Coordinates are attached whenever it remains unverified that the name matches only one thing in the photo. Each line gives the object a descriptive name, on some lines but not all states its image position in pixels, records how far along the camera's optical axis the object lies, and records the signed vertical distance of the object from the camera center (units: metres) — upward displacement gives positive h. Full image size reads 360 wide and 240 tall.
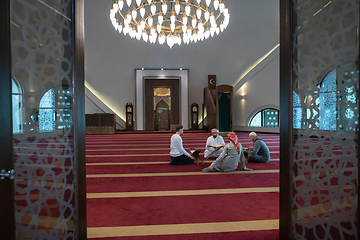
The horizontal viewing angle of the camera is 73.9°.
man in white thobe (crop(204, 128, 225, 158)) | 4.69 -0.50
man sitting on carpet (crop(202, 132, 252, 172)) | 3.54 -0.60
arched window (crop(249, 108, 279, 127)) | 11.16 -0.02
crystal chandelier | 4.79 +2.21
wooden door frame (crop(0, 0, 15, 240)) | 1.07 -0.05
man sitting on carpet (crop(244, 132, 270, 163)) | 4.25 -0.64
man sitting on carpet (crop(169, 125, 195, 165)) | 4.14 -0.61
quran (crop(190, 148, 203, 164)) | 4.36 -0.68
